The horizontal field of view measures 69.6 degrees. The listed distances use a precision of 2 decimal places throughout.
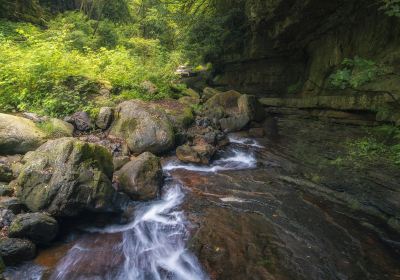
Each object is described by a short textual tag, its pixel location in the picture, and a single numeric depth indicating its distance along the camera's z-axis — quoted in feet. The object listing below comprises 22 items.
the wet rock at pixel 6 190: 18.12
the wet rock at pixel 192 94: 48.42
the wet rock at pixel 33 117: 27.07
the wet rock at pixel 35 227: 15.57
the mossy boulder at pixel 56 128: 25.39
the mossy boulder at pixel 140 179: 21.97
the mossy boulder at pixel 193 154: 29.40
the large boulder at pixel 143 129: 28.53
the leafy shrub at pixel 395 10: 14.76
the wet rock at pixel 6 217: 16.14
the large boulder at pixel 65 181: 17.30
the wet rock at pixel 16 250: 14.77
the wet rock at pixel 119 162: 24.94
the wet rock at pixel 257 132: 40.19
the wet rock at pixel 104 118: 30.68
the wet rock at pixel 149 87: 41.40
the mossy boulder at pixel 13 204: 17.00
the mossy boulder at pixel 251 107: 42.68
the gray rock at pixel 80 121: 29.53
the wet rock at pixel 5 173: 19.38
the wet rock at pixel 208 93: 50.78
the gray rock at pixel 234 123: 40.98
